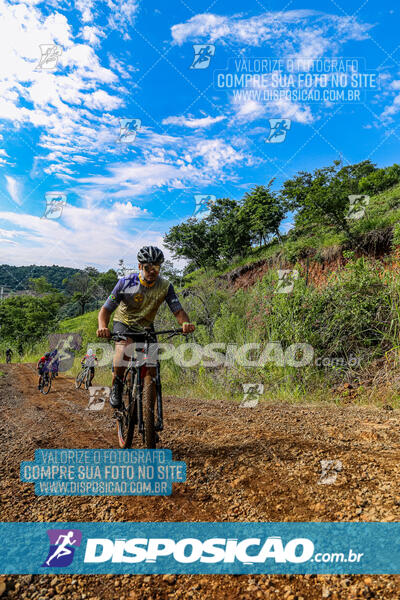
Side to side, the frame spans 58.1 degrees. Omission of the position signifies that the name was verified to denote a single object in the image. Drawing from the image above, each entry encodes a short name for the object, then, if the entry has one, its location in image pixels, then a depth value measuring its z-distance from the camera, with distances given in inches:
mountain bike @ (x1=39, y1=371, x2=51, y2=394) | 482.3
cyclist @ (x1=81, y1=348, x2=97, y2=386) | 516.7
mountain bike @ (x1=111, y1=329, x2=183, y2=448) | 143.1
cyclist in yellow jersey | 159.6
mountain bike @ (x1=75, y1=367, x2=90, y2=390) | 512.4
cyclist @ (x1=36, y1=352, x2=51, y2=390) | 480.4
